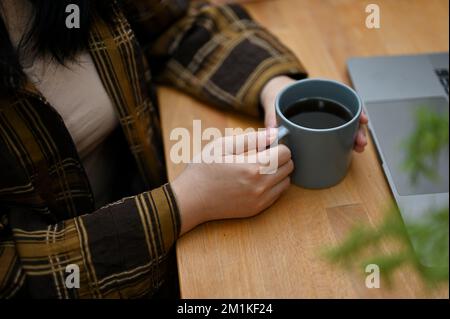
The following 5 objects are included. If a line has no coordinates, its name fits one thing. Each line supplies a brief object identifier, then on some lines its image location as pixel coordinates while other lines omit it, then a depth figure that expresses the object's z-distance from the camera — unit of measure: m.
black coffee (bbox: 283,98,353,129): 0.64
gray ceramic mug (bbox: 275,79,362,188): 0.58
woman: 0.61
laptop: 0.63
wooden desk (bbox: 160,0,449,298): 0.57
